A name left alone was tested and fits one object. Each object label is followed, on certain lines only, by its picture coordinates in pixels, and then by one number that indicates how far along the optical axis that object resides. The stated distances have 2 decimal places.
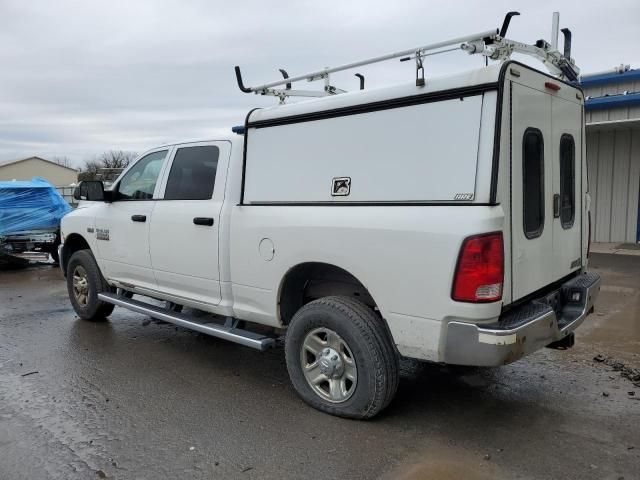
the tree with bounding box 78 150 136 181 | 60.53
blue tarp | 11.73
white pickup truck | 3.22
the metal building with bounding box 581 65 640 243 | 11.26
